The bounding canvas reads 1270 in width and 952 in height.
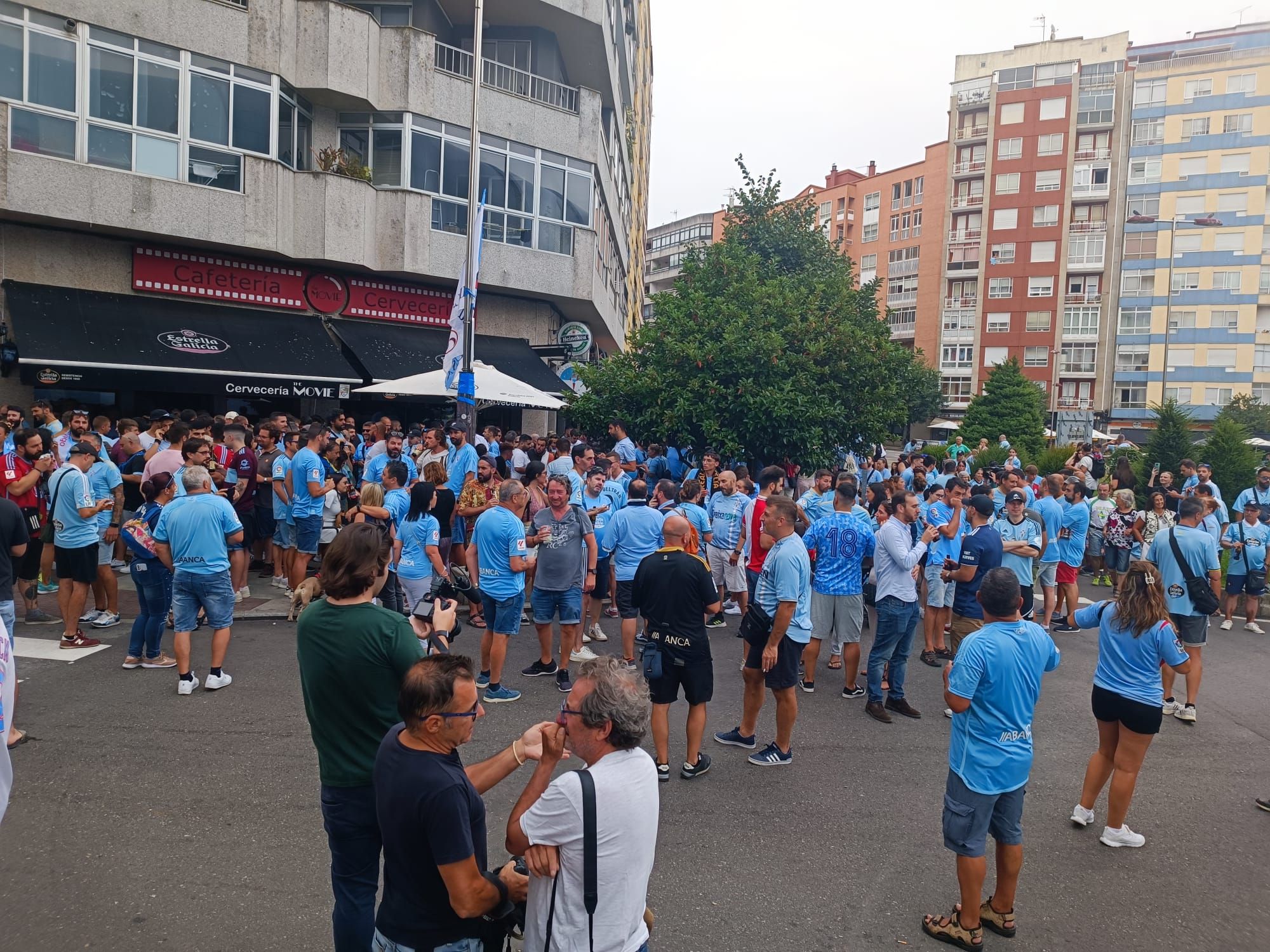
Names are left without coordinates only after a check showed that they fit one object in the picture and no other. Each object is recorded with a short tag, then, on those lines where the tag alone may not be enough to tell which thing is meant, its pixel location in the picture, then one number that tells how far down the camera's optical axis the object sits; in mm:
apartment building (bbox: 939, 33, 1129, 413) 55219
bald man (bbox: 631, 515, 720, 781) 5723
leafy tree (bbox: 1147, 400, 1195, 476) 19719
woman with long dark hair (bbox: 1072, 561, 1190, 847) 4836
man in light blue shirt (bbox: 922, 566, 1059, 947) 3961
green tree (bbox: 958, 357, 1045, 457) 42375
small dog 3645
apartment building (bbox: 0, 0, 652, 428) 14875
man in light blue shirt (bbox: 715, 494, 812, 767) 5758
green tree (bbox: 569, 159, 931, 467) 13789
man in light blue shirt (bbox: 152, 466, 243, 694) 6562
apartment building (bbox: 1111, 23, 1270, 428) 52750
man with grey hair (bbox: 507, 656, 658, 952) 2383
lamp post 43094
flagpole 12898
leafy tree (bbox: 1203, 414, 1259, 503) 17438
